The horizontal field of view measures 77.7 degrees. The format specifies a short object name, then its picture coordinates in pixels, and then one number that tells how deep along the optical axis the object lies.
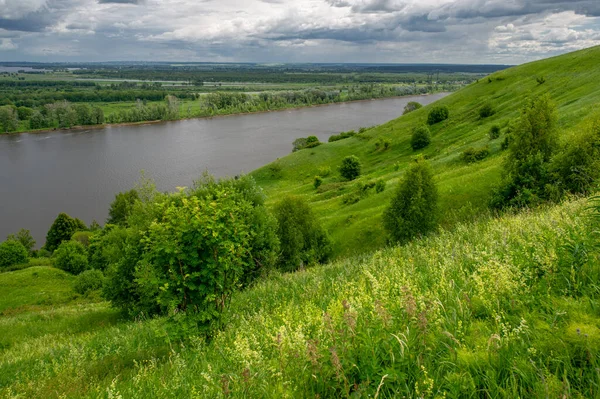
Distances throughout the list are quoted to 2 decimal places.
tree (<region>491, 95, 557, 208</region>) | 24.06
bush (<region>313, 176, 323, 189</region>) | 61.12
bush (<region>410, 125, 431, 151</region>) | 63.94
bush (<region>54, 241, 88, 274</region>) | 46.72
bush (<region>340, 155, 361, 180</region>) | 63.62
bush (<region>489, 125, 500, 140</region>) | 46.78
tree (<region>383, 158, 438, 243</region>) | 26.28
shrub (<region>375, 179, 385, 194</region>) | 42.96
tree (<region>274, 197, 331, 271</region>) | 31.13
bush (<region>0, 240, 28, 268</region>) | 46.88
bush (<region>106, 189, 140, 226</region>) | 58.12
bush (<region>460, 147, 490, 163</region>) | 41.31
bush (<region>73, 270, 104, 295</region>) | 37.88
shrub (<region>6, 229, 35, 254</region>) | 55.12
